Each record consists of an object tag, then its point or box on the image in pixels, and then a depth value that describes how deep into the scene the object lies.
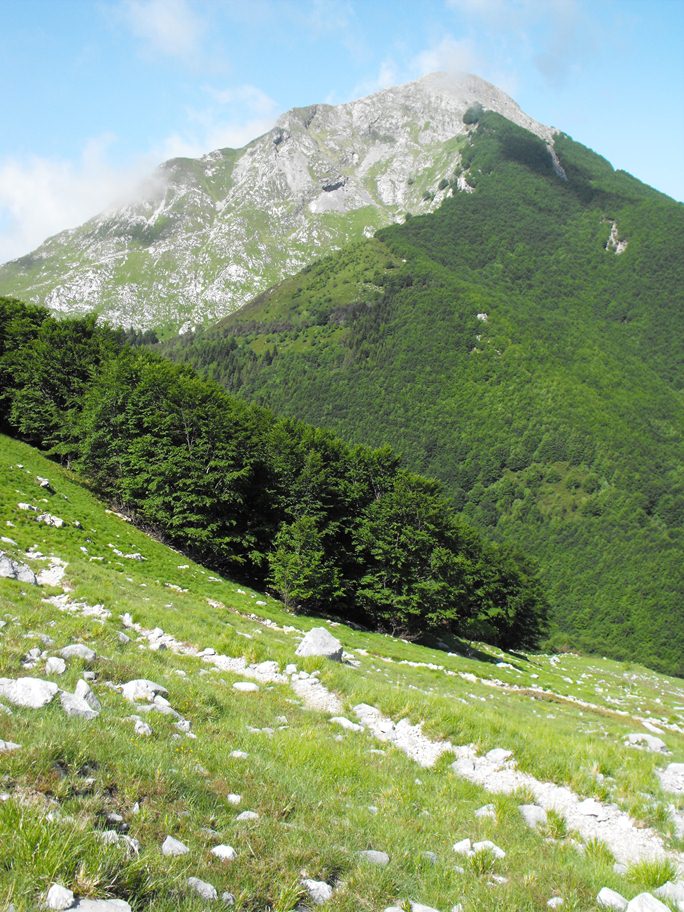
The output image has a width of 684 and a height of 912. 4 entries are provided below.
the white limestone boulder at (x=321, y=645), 18.27
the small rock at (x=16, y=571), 18.61
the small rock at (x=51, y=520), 29.31
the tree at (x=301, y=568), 39.22
